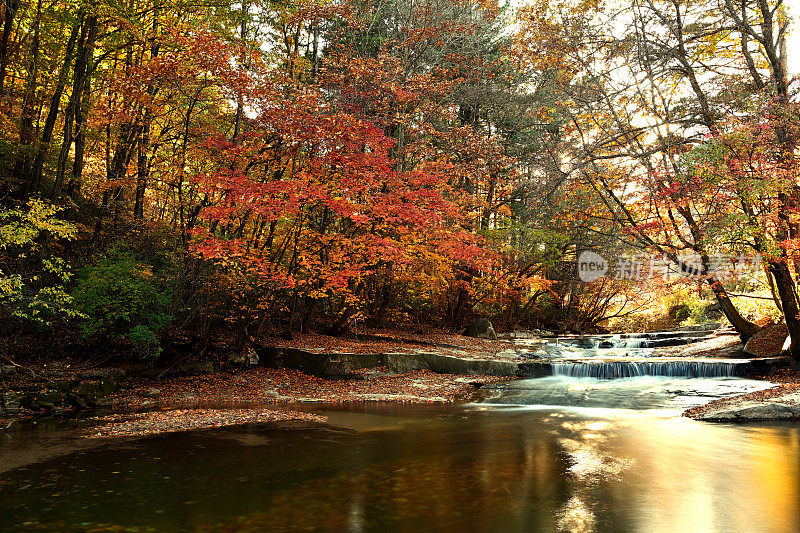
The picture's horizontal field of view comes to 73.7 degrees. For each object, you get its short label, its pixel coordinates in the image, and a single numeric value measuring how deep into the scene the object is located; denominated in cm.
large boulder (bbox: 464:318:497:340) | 2350
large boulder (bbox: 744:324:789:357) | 1528
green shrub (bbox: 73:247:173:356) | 1208
